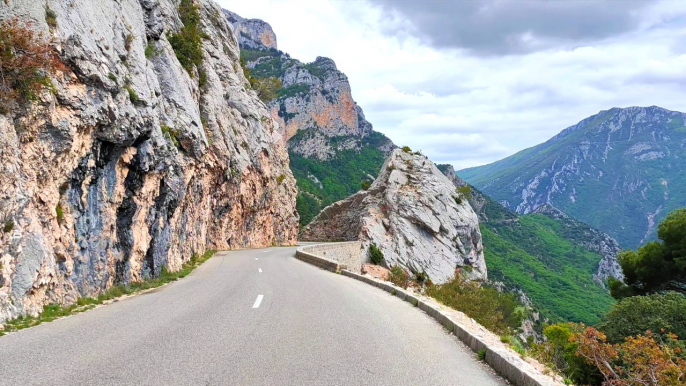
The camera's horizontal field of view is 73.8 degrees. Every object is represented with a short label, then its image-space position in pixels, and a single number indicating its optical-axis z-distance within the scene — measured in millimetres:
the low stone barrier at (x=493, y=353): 5645
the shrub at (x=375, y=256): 50344
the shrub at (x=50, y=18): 11516
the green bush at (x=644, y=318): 16750
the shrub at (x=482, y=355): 7191
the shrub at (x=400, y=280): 17816
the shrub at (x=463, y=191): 67825
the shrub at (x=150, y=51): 21758
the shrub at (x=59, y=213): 11055
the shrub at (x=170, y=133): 19094
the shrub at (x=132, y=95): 15600
